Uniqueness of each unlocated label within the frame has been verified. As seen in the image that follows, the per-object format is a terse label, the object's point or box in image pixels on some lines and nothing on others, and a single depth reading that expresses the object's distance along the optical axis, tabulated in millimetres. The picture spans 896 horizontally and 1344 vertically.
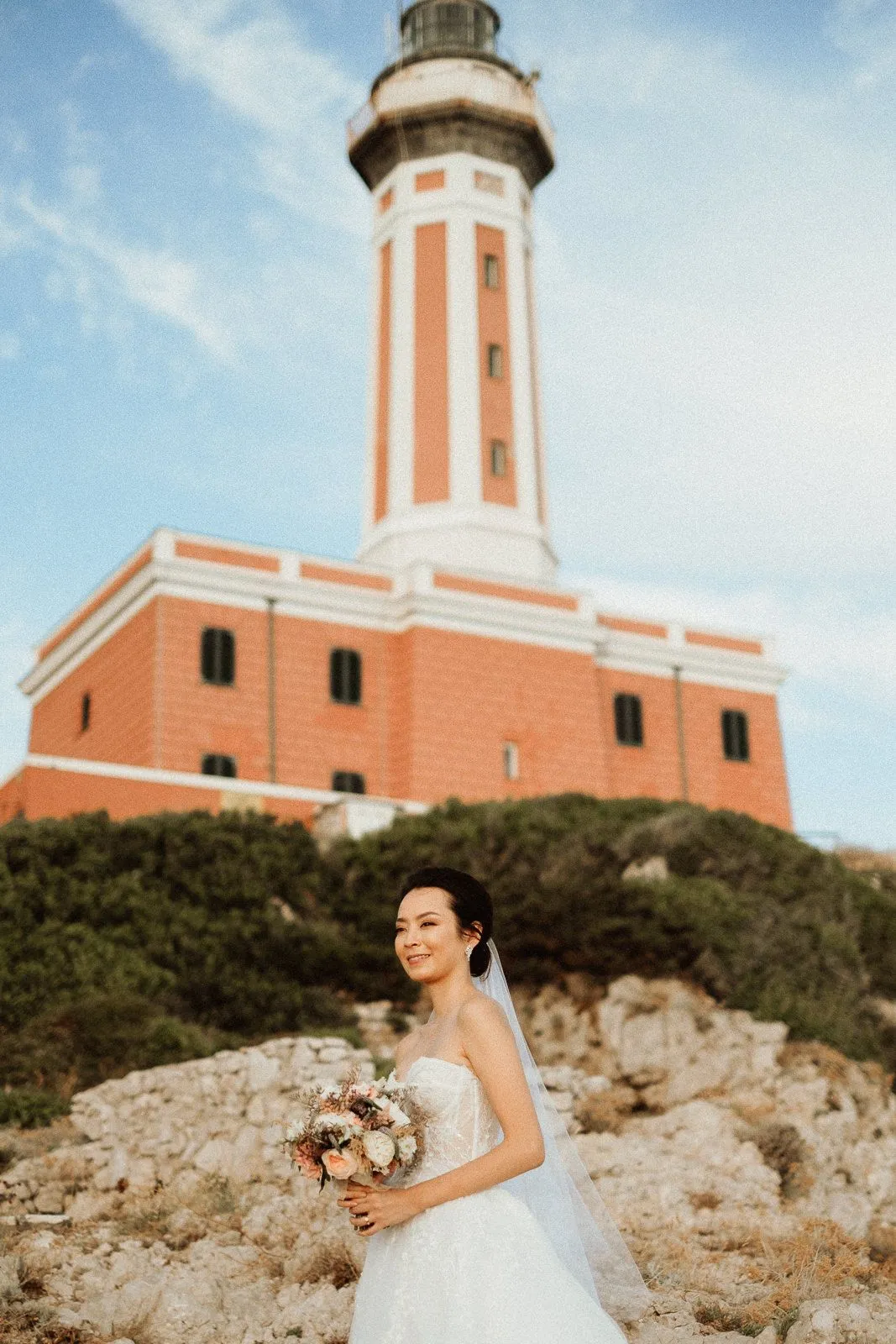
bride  4152
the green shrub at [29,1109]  12398
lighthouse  24875
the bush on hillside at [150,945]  14453
